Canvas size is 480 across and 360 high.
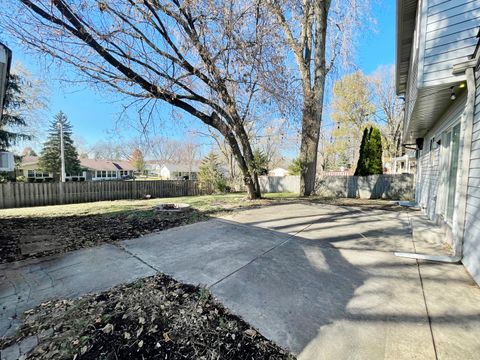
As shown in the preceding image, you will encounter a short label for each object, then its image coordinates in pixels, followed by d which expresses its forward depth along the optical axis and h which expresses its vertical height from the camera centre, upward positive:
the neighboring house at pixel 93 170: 23.61 -0.24
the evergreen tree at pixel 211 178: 15.28 -0.60
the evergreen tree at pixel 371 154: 12.85 +1.05
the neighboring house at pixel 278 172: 37.76 -0.26
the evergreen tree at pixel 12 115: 11.65 +2.97
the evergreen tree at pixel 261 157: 19.02 +1.23
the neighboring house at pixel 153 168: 55.62 +0.27
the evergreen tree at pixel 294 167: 20.06 +0.34
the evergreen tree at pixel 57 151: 20.64 +1.63
